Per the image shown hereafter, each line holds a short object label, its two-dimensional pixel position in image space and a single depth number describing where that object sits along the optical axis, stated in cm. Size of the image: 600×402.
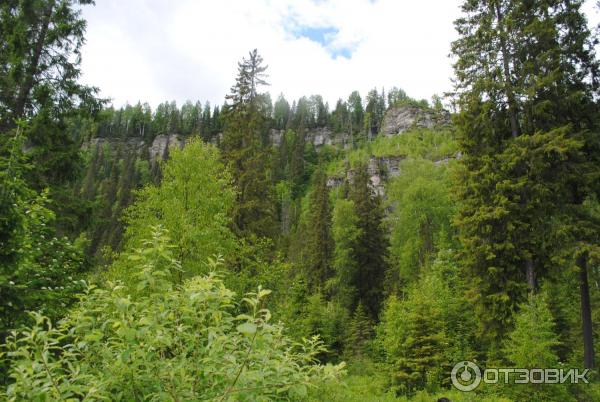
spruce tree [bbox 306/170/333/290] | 3538
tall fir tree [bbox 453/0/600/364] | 1416
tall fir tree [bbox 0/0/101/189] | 1275
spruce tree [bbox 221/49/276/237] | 1905
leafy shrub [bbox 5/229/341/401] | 254
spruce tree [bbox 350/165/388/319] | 3225
